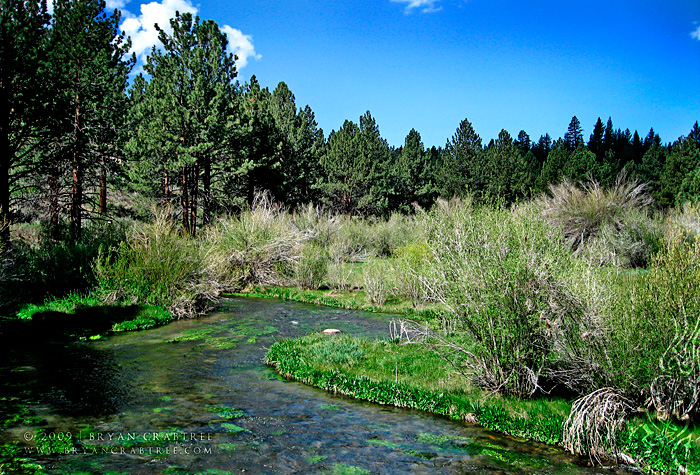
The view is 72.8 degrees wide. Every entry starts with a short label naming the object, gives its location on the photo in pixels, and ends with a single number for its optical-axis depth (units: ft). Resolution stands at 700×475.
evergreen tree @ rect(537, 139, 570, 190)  184.03
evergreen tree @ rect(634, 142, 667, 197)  191.62
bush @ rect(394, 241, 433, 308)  63.07
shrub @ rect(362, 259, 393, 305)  68.74
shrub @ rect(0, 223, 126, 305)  51.42
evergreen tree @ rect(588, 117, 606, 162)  341.21
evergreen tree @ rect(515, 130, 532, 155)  376.48
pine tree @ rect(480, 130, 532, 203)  187.83
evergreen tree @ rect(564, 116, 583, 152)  328.90
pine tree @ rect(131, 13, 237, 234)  95.61
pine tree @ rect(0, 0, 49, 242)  58.49
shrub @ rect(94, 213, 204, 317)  55.88
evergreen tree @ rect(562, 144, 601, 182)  159.43
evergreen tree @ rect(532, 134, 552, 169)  353.92
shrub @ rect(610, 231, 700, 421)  23.73
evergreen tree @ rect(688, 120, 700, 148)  258.16
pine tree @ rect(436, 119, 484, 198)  191.31
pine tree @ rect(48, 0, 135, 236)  74.95
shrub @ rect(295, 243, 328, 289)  79.25
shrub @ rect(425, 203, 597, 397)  27.04
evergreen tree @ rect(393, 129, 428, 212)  203.10
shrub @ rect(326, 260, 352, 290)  78.23
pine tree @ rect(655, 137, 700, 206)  157.59
